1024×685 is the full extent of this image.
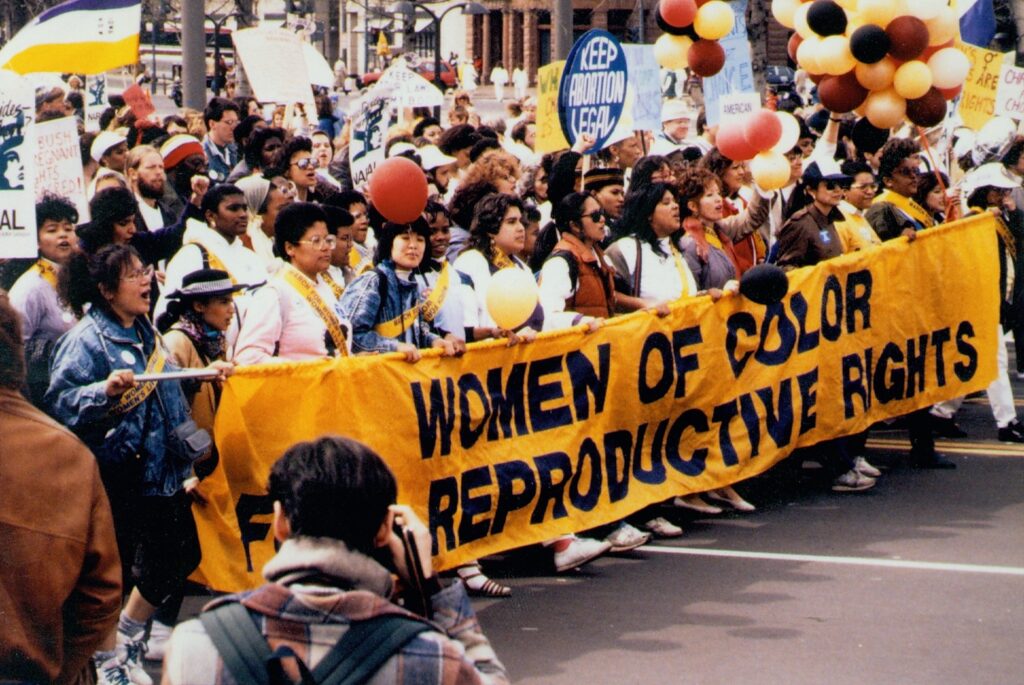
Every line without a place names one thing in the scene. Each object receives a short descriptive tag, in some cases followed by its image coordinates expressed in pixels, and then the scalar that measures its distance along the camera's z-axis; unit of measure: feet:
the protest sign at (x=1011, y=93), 43.70
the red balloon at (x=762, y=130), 33.19
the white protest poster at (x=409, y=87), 51.47
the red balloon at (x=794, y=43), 39.46
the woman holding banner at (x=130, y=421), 20.68
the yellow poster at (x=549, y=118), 39.17
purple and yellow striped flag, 30.89
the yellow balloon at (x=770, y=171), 33.24
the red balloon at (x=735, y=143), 33.32
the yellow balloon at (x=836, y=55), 34.73
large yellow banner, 22.99
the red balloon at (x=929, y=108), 35.42
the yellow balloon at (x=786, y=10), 37.35
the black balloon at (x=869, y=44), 34.19
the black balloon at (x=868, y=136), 37.06
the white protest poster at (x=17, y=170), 22.74
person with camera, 9.46
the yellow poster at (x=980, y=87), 41.93
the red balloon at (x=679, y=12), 37.42
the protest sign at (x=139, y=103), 48.37
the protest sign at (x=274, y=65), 43.50
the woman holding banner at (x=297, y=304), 23.62
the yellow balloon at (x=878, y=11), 34.14
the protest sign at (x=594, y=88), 35.94
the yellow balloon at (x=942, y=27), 35.01
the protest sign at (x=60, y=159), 25.46
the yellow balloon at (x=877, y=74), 34.96
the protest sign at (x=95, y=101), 51.31
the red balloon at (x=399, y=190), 24.34
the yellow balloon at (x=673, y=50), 38.14
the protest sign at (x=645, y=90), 42.32
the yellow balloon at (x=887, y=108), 35.37
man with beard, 33.40
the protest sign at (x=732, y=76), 43.35
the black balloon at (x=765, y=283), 29.84
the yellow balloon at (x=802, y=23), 35.83
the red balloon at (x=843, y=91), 35.58
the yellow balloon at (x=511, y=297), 25.59
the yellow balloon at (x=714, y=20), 37.37
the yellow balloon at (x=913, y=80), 34.60
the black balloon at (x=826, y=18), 34.65
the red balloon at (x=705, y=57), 37.88
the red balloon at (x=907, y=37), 34.32
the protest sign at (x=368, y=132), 40.78
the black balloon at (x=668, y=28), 37.90
